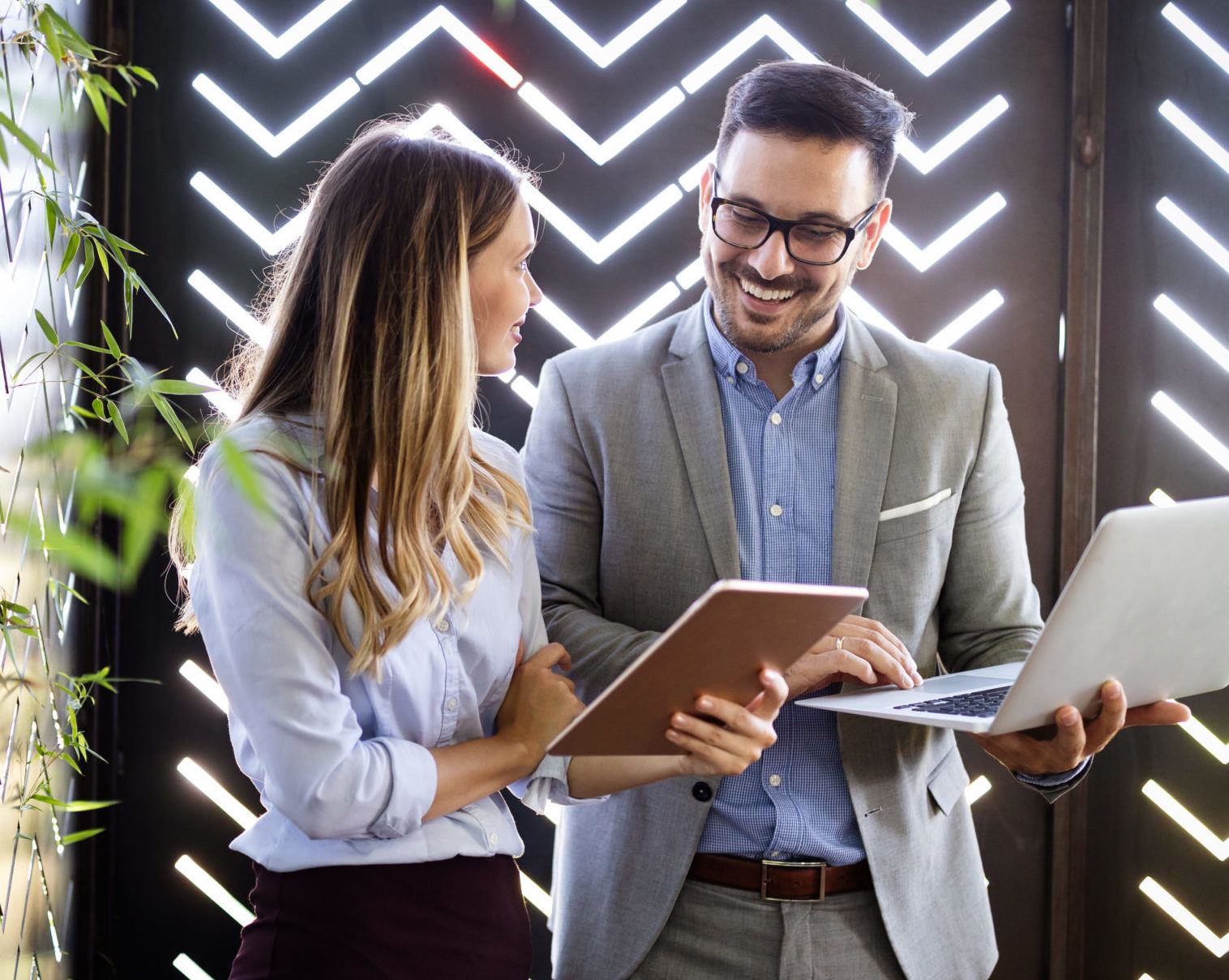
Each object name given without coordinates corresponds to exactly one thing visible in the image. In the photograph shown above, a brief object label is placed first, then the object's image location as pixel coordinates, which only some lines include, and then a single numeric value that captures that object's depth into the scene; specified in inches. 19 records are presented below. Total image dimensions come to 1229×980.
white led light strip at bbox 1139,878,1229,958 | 96.4
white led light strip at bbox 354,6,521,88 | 85.5
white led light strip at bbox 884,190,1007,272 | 92.9
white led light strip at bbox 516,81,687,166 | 87.7
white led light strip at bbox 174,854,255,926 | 85.8
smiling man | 62.8
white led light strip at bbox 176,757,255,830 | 85.5
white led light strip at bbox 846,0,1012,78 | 91.7
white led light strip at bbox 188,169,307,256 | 84.0
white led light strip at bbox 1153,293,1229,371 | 94.7
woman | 44.9
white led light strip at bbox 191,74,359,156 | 84.0
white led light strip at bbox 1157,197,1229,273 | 94.5
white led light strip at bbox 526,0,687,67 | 87.6
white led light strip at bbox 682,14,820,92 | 89.6
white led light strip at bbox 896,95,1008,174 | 92.7
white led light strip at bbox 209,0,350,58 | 84.1
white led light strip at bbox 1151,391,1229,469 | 95.0
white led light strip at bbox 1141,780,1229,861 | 96.0
